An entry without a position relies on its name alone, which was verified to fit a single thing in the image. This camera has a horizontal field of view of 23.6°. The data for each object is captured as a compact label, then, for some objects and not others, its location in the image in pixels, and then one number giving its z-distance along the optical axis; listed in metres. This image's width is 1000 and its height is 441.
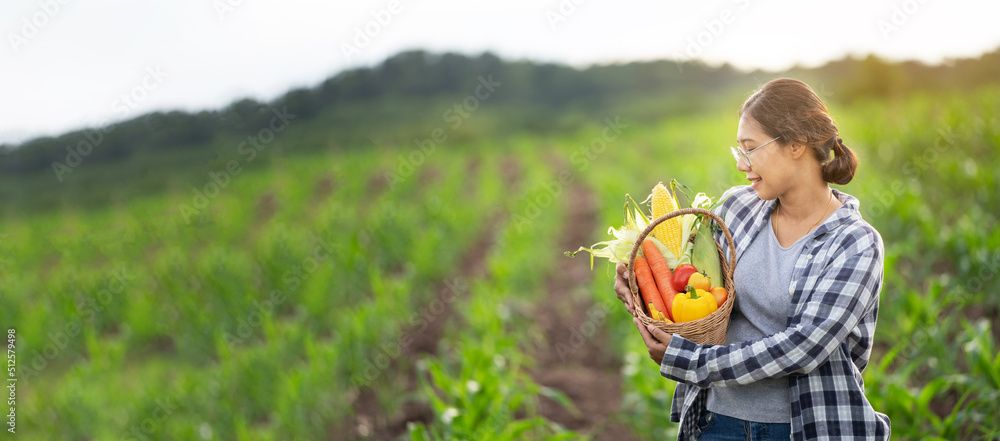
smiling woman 4.35
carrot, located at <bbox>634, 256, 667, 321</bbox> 4.51
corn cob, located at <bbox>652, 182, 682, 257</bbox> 4.61
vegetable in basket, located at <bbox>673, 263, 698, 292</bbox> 4.52
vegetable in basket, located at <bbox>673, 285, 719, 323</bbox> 4.44
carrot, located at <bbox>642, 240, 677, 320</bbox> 4.52
